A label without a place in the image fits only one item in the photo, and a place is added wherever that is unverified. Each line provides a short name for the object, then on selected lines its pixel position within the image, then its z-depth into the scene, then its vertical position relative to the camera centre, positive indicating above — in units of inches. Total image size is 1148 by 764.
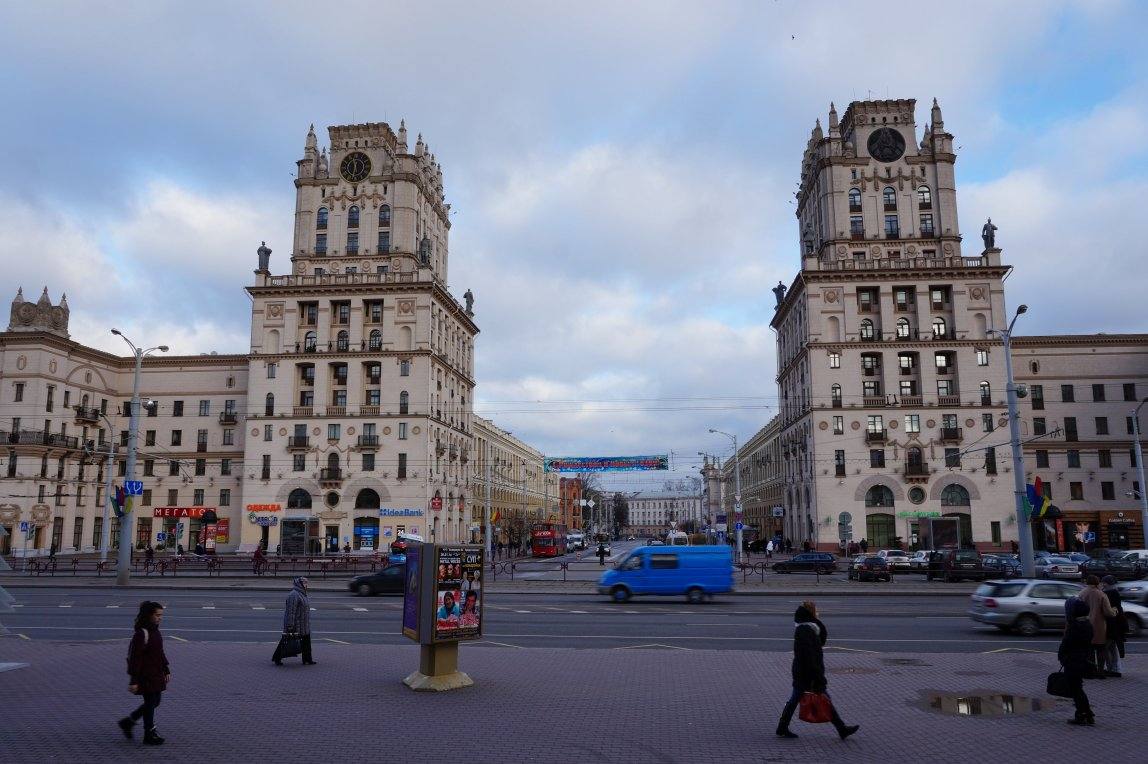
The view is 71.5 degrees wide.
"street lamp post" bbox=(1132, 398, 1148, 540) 1899.1 +39.7
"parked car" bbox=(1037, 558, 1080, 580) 1550.2 -124.3
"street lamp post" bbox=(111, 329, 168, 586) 1421.0 -32.0
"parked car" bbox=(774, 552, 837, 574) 1904.5 -137.7
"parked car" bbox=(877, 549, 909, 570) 1867.6 -123.2
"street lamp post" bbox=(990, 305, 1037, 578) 1185.4 +32.7
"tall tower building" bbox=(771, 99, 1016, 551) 2544.3 +500.6
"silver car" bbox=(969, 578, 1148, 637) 805.9 -103.0
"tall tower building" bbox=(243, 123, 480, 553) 2620.6 +482.8
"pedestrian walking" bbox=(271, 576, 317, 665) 594.2 -85.1
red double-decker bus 2822.3 -127.3
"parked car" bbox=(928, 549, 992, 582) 1567.4 -119.7
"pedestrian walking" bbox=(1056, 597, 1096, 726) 425.7 -81.8
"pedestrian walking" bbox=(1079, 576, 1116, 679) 522.6 -68.2
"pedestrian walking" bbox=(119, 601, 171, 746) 387.9 -78.4
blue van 1186.6 -98.0
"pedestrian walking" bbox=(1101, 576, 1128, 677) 537.3 -85.8
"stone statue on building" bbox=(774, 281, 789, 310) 3277.3 +879.8
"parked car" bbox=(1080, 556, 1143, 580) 1530.5 -121.6
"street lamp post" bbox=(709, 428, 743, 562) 2112.0 -24.9
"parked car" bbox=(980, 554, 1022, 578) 1544.0 -118.5
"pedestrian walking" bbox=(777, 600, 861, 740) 391.2 -79.0
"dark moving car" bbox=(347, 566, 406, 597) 1301.7 -123.4
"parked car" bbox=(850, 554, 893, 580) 1600.6 -126.4
